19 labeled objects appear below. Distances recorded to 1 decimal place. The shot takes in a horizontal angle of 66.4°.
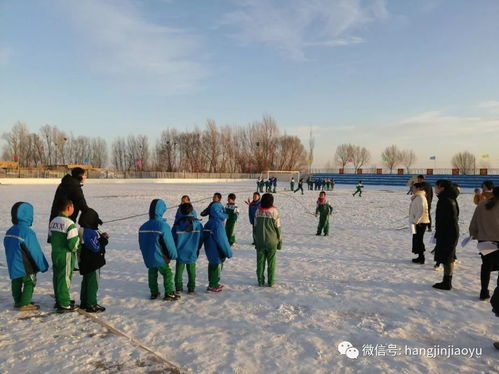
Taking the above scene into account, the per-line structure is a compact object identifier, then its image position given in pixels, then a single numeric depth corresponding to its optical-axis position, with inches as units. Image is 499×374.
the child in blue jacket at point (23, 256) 193.8
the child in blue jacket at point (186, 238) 227.5
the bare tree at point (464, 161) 3900.1
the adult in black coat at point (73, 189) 252.4
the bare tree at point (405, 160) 4114.2
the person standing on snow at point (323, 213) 458.9
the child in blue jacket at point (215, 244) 236.5
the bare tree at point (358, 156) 4212.6
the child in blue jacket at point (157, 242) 211.2
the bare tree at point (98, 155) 3572.8
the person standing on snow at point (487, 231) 205.2
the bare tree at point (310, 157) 3341.3
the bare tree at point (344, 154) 4217.5
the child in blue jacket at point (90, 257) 196.7
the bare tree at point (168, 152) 3435.0
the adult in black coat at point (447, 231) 242.1
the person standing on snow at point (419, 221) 315.0
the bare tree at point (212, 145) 3329.2
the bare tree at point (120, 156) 3641.7
